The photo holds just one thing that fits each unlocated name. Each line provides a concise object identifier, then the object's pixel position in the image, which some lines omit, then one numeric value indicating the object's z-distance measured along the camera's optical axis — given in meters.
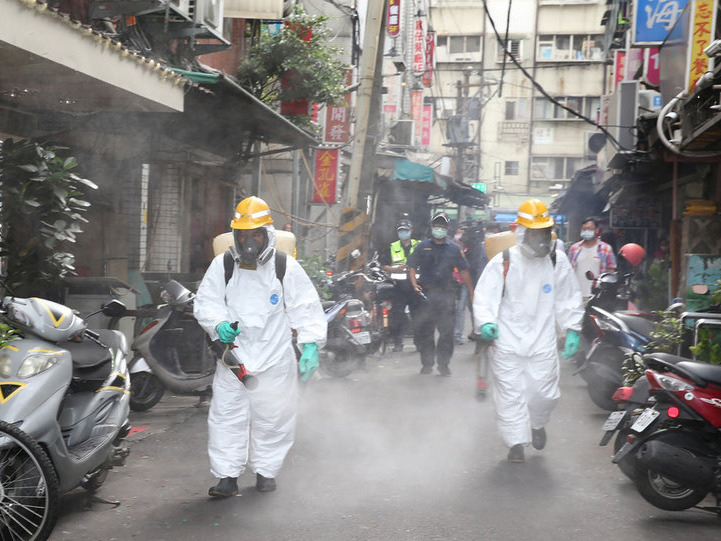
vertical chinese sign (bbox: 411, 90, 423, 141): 34.34
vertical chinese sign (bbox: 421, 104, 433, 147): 36.34
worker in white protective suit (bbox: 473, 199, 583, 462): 6.61
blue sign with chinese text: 12.87
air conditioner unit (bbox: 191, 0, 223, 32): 11.11
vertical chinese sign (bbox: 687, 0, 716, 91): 9.45
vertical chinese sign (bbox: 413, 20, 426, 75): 31.06
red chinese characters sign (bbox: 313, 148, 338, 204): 18.48
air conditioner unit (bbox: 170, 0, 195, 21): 10.42
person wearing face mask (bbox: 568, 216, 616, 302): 12.42
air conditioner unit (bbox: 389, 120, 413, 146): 29.19
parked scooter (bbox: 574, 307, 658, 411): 8.30
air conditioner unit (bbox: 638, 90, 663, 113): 13.77
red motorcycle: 4.94
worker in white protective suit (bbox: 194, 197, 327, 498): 5.51
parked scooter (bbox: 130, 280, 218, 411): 8.05
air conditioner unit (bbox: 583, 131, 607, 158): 21.11
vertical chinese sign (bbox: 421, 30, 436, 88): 33.19
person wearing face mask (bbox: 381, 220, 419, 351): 12.52
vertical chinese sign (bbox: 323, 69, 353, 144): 17.84
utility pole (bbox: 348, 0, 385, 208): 12.98
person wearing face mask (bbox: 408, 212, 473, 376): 11.13
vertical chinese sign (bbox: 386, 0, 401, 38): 22.39
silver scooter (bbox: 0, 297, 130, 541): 4.07
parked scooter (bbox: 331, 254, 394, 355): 10.83
